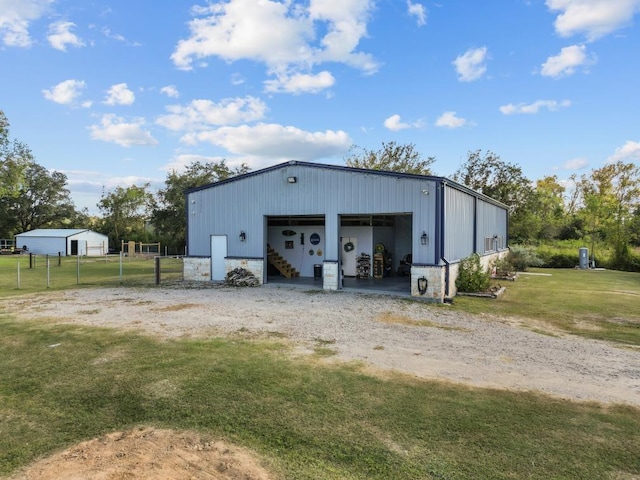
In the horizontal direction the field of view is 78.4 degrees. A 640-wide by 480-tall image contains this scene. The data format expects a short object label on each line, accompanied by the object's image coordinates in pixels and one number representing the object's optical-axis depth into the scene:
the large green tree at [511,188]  31.72
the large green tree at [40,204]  50.27
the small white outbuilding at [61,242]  42.06
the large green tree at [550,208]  33.22
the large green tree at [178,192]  38.31
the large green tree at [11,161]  26.78
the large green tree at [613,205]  25.17
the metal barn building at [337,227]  12.23
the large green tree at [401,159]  36.16
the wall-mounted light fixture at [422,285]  11.96
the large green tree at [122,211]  49.03
